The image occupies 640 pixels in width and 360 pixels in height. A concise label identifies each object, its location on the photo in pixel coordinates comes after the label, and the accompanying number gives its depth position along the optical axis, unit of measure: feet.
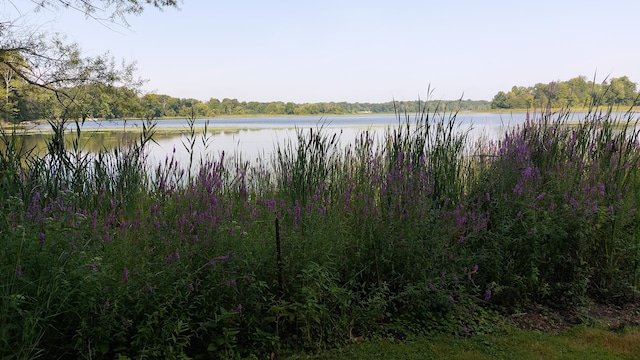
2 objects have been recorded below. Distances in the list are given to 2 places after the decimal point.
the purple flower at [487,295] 9.77
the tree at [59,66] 23.84
